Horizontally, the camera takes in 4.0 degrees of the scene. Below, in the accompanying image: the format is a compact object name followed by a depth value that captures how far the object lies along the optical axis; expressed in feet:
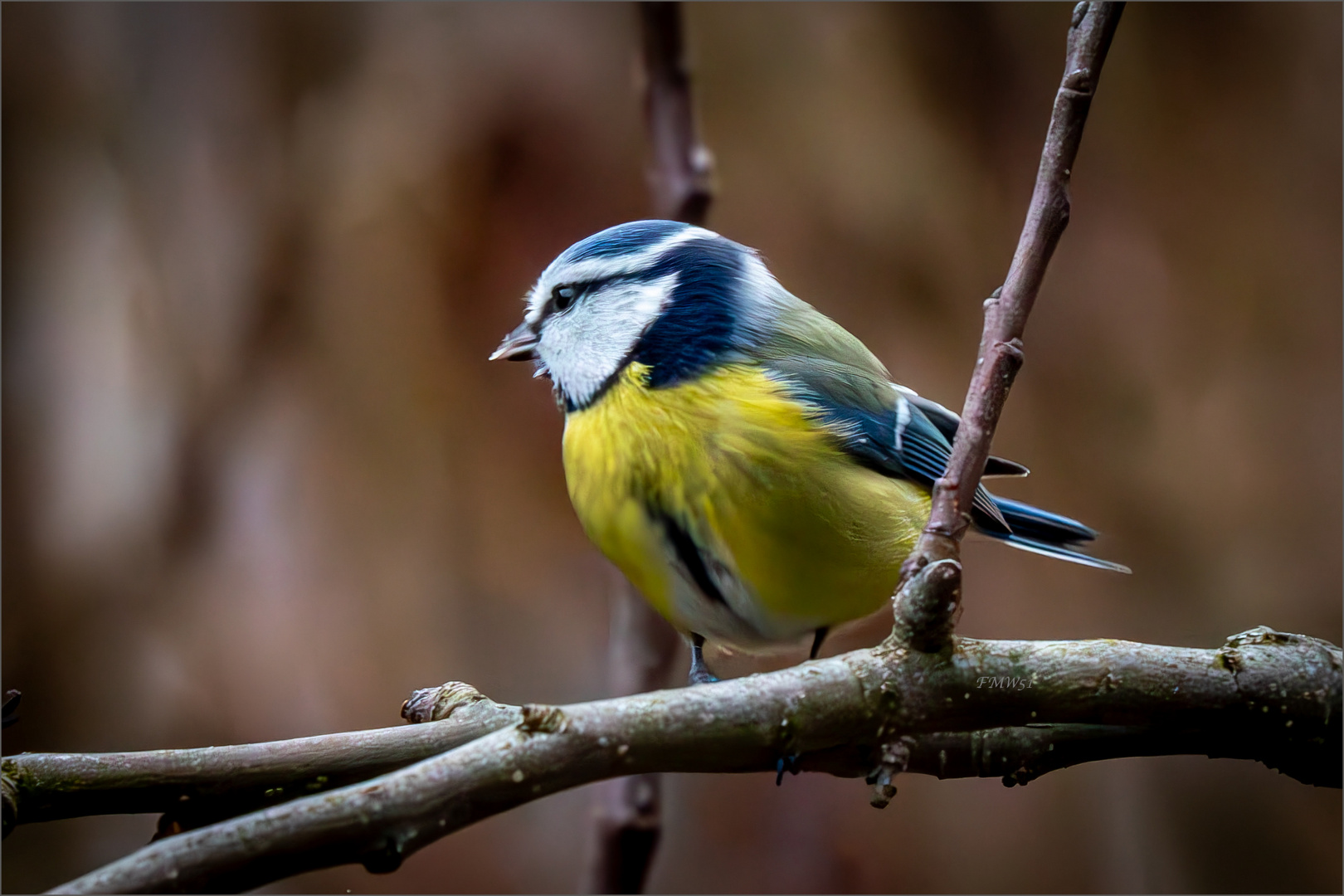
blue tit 9.40
